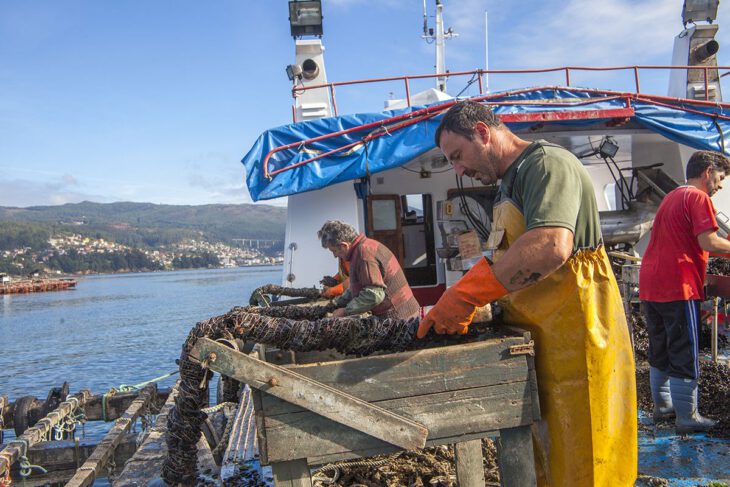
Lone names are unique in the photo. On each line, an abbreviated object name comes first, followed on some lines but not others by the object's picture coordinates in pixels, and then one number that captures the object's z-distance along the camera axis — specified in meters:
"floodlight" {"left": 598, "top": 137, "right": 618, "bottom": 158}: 9.88
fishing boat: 2.12
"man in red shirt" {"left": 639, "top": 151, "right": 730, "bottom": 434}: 3.96
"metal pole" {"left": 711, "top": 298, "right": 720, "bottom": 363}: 5.54
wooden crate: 2.09
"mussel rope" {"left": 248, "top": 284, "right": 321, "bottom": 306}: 7.57
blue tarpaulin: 7.69
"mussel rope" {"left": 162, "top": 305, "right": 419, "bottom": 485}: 2.42
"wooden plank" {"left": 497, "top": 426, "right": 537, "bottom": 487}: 2.28
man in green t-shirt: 2.15
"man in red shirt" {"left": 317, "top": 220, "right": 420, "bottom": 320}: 4.69
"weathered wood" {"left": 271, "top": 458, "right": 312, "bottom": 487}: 2.11
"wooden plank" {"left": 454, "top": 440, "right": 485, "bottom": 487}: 2.75
